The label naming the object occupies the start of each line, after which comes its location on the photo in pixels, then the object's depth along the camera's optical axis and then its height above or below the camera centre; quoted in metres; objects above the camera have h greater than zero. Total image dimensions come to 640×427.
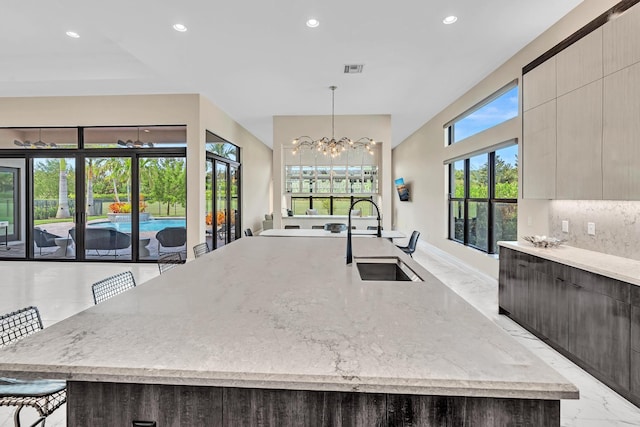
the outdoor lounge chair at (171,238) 6.48 -0.59
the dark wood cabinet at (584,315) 2.04 -0.80
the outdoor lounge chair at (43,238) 6.70 -0.60
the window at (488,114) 4.82 +1.54
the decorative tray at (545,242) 3.15 -0.33
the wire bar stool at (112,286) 1.84 -0.46
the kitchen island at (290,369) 0.82 -0.40
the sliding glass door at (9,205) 6.68 +0.05
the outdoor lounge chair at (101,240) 6.58 -0.64
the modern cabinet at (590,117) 2.43 +0.76
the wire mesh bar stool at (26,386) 1.34 -0.75
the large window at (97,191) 6.50 +0.32
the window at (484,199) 4.97 +0.14
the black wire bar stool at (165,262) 2.78 -0.46
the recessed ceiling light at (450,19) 3.60 +2.01
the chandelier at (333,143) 6.22 +1.28
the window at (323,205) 9.12 +0.05
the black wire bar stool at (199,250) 3.39 -0.44
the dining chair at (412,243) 5.50 -0.60
